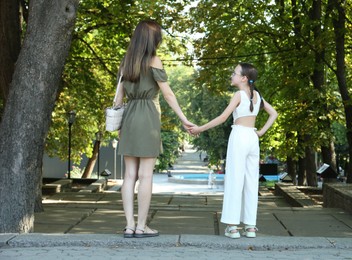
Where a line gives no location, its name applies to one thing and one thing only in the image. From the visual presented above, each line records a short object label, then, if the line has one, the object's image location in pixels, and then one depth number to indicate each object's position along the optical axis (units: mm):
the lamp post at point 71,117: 30703
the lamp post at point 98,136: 36172
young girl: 6668
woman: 6469
